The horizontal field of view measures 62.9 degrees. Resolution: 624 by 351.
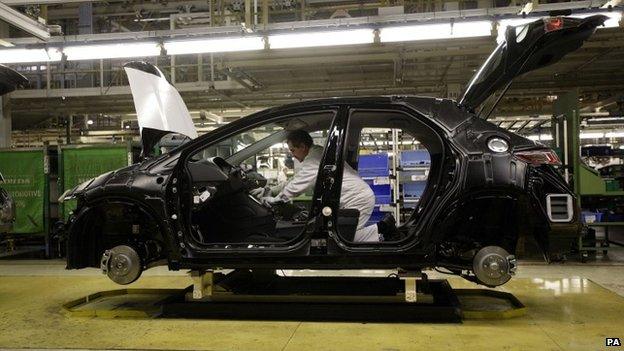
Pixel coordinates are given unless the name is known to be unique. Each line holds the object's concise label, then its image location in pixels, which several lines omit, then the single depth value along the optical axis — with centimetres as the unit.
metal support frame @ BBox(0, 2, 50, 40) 602
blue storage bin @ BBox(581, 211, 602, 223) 696
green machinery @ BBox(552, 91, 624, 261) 690
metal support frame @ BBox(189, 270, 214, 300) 340
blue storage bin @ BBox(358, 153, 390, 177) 857
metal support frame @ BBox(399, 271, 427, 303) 321
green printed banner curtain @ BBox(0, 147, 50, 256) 807
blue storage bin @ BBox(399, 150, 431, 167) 890
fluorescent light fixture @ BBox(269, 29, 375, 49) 592
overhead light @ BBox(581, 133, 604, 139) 1398
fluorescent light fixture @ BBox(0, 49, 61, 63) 662
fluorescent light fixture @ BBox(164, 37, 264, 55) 619
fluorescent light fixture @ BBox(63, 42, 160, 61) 638
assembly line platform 325
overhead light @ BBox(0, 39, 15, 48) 659
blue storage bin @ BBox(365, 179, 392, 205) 870
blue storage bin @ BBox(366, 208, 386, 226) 852
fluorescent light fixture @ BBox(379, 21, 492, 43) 572
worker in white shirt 351
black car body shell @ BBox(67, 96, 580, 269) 312
